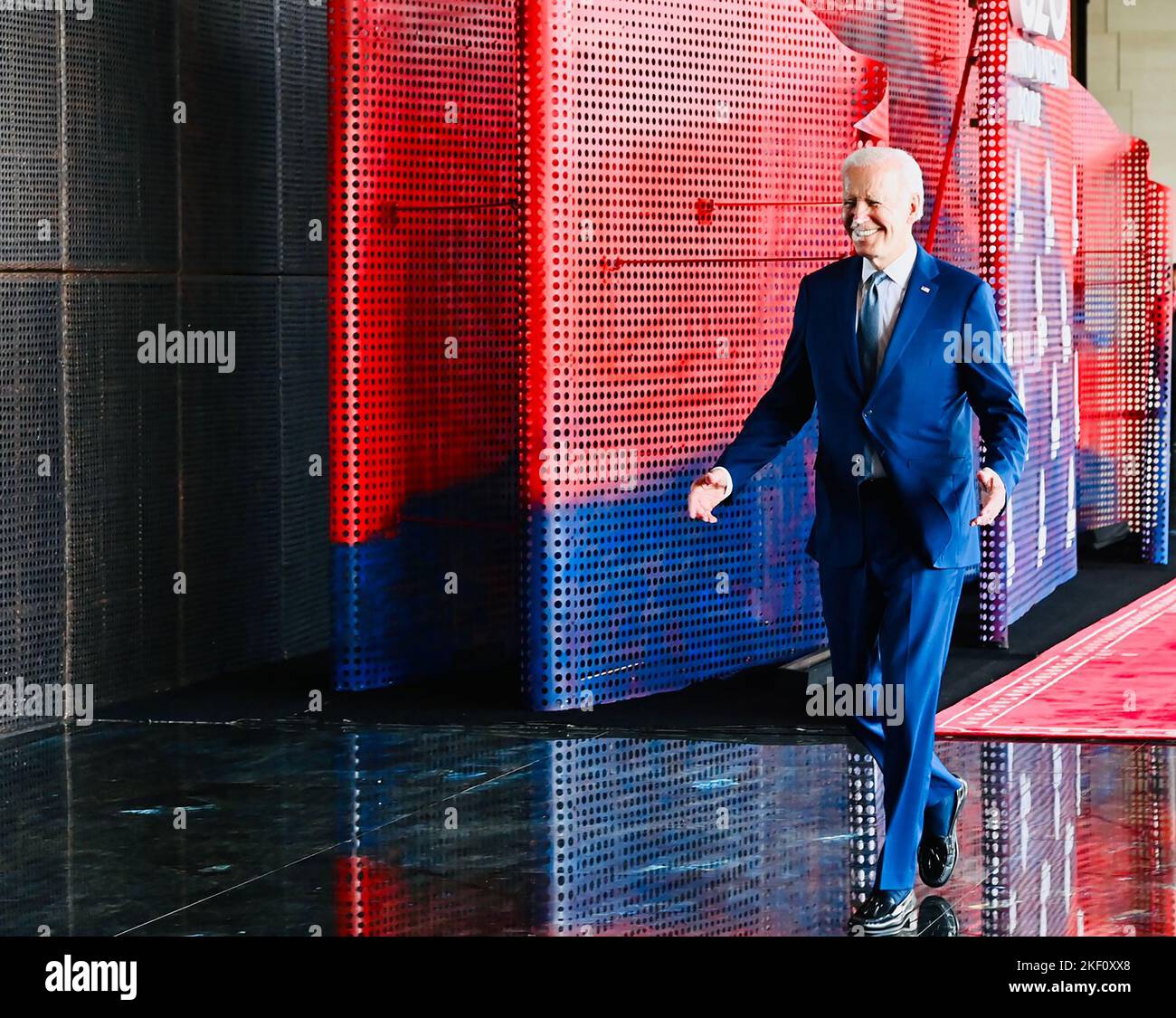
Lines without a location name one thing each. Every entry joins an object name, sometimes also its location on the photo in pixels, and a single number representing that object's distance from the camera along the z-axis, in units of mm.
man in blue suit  5625
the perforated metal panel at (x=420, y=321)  9594
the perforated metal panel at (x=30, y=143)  9062
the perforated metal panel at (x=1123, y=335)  14578
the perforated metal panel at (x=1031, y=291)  10852
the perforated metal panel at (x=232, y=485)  10273
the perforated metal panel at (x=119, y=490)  9508
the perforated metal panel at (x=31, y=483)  9117
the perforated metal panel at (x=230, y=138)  10172
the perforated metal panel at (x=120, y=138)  9406
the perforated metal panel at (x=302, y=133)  10875
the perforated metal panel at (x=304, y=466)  10969
